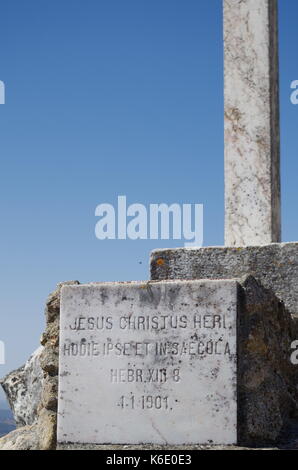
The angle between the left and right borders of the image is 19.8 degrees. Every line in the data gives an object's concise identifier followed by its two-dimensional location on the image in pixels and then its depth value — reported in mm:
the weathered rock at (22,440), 5699
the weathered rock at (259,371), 5000
